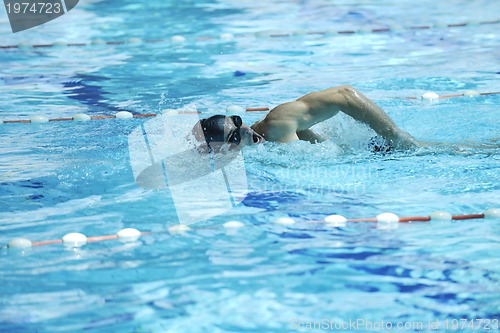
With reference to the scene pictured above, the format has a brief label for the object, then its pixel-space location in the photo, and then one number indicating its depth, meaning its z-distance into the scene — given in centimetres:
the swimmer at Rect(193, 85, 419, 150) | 833
